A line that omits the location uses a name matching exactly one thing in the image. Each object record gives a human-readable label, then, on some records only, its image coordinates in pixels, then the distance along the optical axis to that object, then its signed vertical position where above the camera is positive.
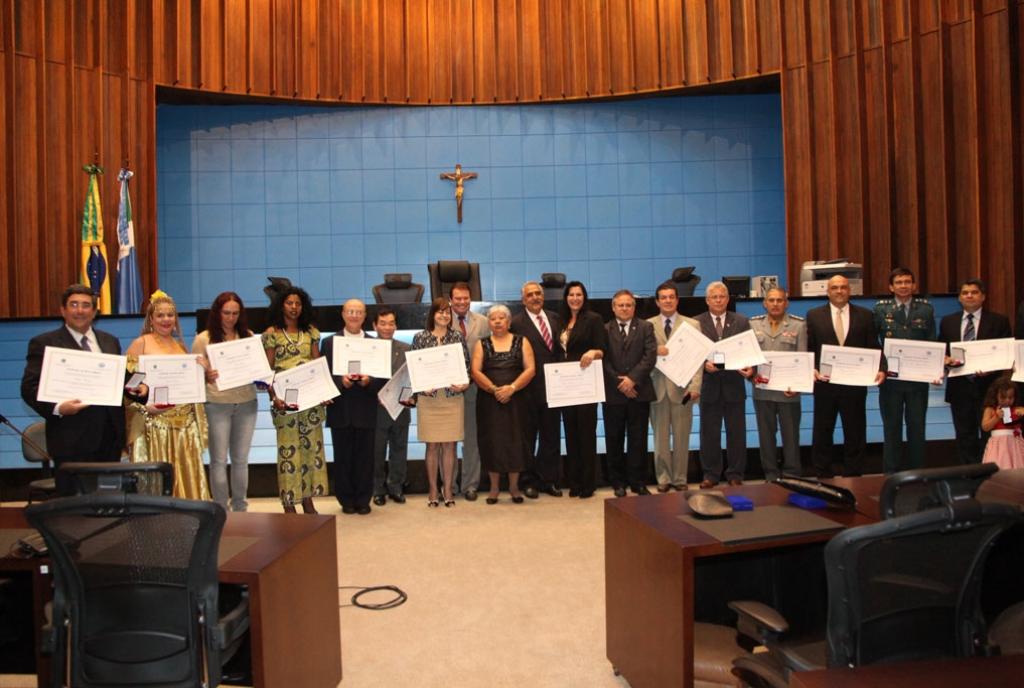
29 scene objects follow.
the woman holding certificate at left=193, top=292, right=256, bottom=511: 4.46 -0.29
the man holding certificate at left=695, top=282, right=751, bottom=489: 5.42 -0.35
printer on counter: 6.81 +0.75
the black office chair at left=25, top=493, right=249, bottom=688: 1.83 -0.60
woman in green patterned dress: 4.75 -0.35
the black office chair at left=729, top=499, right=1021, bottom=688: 1.55 -0.50
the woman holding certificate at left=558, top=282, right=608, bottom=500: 5.52 -0.36
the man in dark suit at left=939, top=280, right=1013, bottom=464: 5.39 -0.20
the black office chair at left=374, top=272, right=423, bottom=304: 7.43 +0.72
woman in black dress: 5.35 -0.27
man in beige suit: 5.52 -0.45
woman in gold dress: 4.19 -0.34
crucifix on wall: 9.86 +2.43
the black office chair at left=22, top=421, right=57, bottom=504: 4.56 -0.52
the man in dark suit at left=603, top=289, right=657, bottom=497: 5.41 -0.24
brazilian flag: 7.95 +1.30
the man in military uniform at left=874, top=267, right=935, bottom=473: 5.45 -0.27
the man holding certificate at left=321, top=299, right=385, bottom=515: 5.11 -0.44
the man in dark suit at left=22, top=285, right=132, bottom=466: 3.80 -0.20
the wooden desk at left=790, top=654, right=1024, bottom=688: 1.43 -0.63
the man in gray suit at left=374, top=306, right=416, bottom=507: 5.60 -0.69
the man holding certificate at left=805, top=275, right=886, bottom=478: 5.46 -0.24
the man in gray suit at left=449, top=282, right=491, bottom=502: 5.64 -0.21
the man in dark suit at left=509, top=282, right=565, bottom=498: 5.58 -0.22
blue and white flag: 8.14 +1.15
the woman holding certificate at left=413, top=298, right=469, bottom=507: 5.34 -0.30
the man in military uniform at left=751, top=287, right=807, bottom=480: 5.42 -0.34
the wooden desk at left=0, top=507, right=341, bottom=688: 2.04 -0.66
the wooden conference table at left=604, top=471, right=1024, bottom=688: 2.17 -0.75
